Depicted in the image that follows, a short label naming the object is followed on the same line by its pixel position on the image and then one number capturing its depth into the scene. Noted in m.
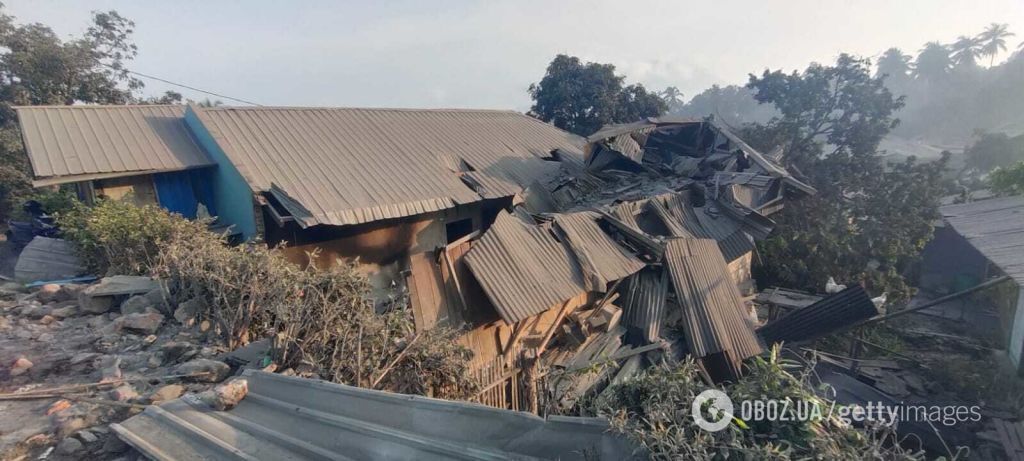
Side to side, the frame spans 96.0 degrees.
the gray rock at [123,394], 3.64
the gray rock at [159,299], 5.58
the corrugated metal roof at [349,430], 2.45
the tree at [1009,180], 11.51
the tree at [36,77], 14.39
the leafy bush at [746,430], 2.10
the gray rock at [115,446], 2.98
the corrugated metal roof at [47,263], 7.59
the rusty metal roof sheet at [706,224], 9.20
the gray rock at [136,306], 5.70
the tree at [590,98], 19.22
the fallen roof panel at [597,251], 6.59
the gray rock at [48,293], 6.36
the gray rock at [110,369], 4.10
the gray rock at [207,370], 4.09
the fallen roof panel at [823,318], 6.98
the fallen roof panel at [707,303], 6.92
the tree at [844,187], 11.23
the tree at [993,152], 23.08
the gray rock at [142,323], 5.20
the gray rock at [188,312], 5.37
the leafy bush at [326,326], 3.90
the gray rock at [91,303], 5.86
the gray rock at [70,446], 3.00
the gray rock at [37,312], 5.83
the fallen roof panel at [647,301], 6.83
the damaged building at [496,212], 5.83
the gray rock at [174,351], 4.58
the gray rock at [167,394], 3.59
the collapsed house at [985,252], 7.13
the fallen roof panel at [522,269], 5.63
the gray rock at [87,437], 3.09
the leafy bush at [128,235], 6.76
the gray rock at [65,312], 5.83
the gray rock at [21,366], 4.29
